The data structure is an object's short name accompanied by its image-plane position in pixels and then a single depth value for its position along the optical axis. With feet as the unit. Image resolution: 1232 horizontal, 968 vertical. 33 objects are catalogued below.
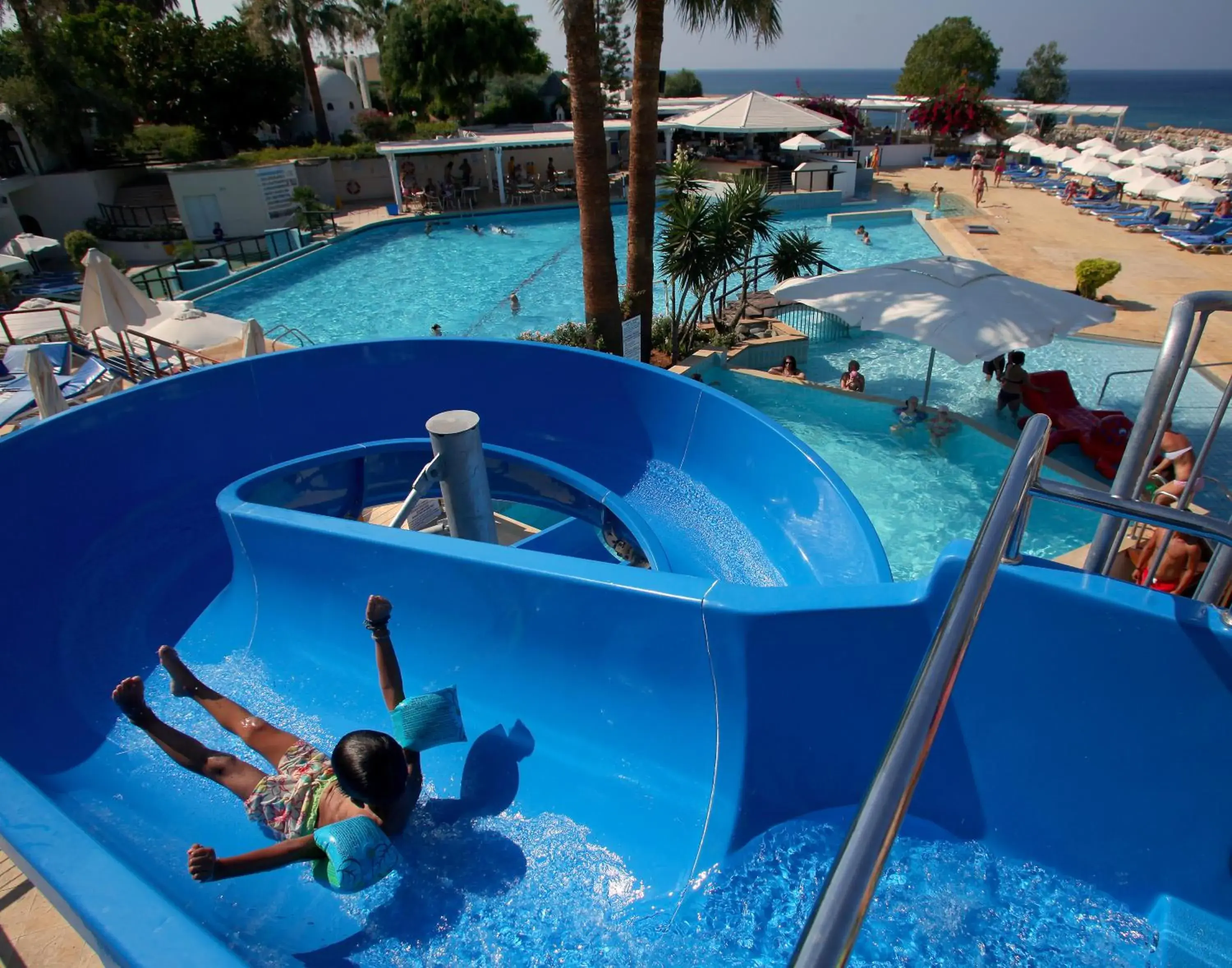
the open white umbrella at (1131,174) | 81.35
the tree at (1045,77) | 348.79
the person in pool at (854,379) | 35.78
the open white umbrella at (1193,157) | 96.84
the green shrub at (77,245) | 74.28
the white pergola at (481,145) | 88.43
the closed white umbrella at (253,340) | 33.24
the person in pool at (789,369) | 38.50
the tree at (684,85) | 254.27
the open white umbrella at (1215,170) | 86.79
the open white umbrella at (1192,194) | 72.49
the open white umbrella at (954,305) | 28.14
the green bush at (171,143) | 107.96
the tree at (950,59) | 245.24
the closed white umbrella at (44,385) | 25.76
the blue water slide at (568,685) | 8.95
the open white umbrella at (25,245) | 70.28
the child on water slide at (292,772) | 10.55
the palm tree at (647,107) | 33.63
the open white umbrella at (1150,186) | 77.25
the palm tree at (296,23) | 121.49
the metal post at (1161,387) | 7.38
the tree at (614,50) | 203.31
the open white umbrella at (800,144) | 92.17
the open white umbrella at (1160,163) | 93.91
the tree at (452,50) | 134.10
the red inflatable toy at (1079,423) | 28.99
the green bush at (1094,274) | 48.19
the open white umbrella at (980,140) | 115.24
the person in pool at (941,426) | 30.30
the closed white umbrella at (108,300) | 34.06
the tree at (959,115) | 123.95
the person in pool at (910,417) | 31.32
